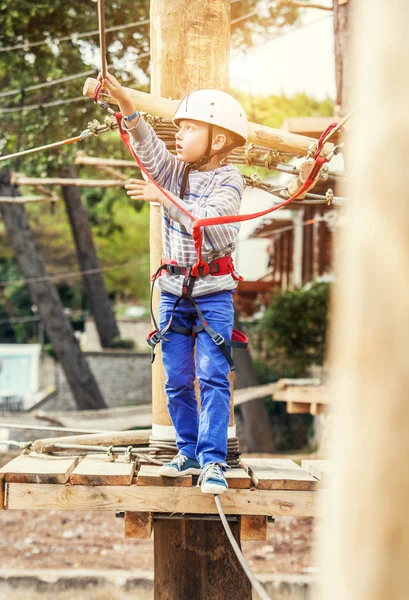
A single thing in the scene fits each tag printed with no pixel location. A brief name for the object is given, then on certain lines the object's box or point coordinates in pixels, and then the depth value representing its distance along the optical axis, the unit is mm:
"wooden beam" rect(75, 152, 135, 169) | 17119
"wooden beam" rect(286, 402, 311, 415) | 20113
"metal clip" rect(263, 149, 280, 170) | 7704
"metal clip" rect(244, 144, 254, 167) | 7682
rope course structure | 6060
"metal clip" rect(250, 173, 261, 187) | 7606
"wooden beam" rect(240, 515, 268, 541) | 6729
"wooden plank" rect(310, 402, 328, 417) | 19296
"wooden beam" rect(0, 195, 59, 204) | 17705
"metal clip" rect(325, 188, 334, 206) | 7845
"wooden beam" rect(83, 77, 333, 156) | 6972
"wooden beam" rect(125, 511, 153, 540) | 6764
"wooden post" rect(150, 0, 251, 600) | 7416
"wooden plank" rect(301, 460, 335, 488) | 6902
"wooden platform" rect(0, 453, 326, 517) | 6373
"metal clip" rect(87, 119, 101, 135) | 7465
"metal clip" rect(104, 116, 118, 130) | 7031
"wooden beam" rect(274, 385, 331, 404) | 18877
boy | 6229
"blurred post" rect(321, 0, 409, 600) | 2157
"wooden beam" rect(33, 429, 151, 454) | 8476
